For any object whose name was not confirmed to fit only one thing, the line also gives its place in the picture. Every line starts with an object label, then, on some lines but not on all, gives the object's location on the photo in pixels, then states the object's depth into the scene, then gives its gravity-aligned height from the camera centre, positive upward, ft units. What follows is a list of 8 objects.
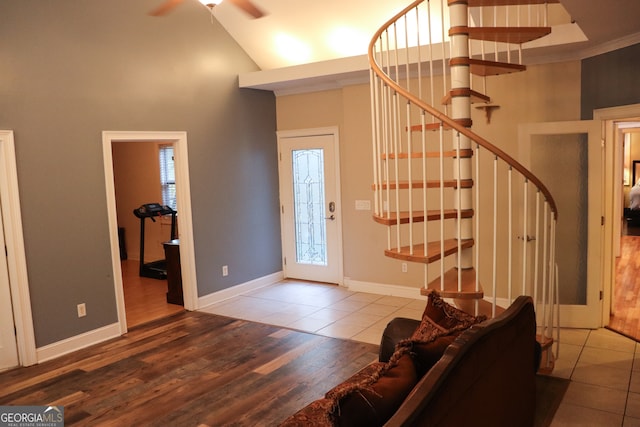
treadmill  22.94 -2.42
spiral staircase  11.18 +0.05
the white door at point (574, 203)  14.53 -1.23
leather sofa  5.30 -2.53
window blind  25.15 +0.16
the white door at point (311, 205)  20.71 -1.35
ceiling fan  12.32 +4.52
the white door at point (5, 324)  13.19 -3.61
